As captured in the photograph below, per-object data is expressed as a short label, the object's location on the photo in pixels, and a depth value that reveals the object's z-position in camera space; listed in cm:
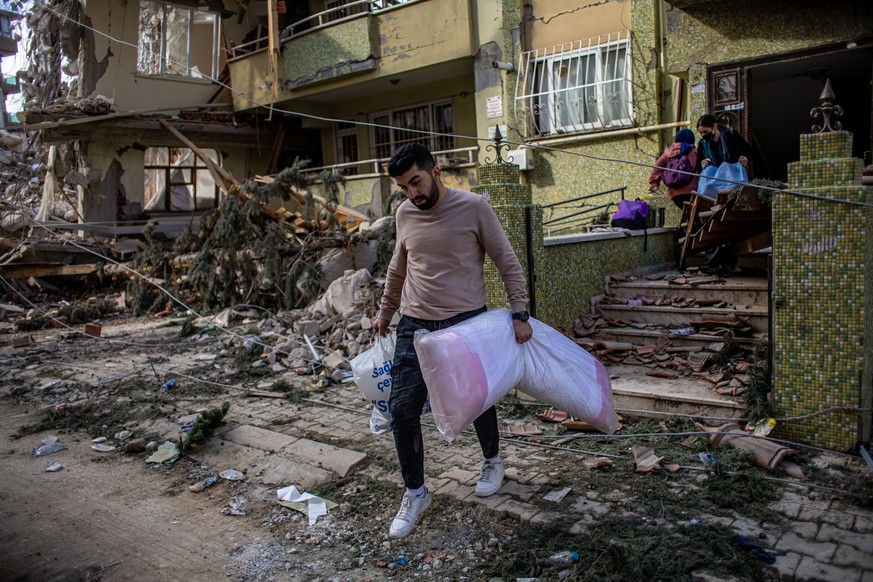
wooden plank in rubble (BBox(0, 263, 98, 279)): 1348
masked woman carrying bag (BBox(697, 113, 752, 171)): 776
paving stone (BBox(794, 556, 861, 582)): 293
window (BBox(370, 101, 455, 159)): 1606
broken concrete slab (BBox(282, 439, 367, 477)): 470
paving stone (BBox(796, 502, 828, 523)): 351
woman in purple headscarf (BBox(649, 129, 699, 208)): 800
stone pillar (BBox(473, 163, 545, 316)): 602
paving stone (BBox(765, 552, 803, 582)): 298
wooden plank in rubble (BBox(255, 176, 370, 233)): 1146
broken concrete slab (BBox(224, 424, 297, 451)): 528
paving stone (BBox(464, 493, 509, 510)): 390
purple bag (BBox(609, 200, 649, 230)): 855
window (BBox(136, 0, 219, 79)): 1767
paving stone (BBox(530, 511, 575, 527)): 363
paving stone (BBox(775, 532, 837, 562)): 314
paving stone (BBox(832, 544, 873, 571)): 303
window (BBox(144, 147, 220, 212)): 1805
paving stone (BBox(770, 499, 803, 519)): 357
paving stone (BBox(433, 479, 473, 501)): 407
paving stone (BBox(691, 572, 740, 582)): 297
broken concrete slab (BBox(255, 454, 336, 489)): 456
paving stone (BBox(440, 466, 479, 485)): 431
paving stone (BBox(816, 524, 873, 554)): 319
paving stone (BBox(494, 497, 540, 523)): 373
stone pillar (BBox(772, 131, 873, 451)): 421
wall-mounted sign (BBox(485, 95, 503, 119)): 1320
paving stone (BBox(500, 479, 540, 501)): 400
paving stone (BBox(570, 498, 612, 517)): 373
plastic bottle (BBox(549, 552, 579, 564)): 324
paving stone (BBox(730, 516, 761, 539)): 338
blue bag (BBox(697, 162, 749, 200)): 711
